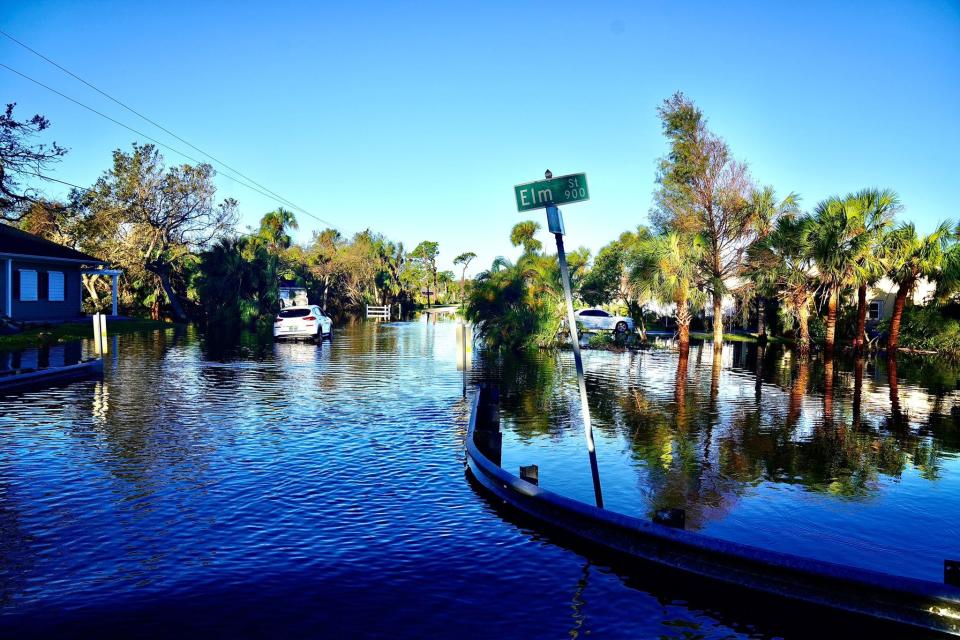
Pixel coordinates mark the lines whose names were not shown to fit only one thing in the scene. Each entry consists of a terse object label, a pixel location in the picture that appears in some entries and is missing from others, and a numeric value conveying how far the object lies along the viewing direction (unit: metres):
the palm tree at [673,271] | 35.84
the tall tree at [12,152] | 41.66
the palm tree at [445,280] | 147.88
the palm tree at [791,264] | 37.22
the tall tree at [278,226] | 88.10
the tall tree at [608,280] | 51.88
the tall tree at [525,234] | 79.19
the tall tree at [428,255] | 141.62
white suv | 36.38
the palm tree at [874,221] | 35.66
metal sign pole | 7.71
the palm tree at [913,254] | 34.87
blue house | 37.53
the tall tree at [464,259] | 147.88
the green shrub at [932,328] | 37.09
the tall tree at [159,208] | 55.84
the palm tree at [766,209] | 37.84
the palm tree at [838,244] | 35.47
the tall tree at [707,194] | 38.38
